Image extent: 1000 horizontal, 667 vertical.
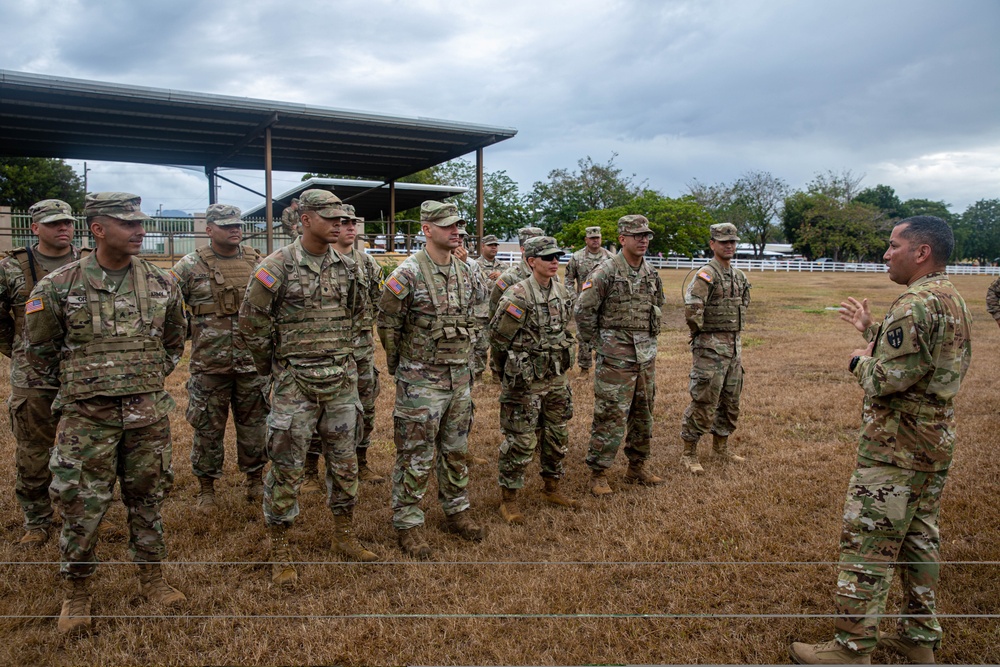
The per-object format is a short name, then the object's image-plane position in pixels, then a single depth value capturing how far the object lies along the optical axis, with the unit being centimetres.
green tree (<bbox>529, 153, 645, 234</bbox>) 3684
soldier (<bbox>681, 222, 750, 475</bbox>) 662
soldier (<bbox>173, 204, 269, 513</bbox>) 538
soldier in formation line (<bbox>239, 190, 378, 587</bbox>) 434
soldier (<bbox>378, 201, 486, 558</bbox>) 476
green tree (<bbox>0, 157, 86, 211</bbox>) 3369
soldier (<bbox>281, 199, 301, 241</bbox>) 688
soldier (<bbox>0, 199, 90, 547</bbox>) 472
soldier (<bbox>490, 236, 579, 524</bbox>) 538
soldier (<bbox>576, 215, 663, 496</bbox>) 594
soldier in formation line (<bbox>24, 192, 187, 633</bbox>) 373
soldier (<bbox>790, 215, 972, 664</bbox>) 324
